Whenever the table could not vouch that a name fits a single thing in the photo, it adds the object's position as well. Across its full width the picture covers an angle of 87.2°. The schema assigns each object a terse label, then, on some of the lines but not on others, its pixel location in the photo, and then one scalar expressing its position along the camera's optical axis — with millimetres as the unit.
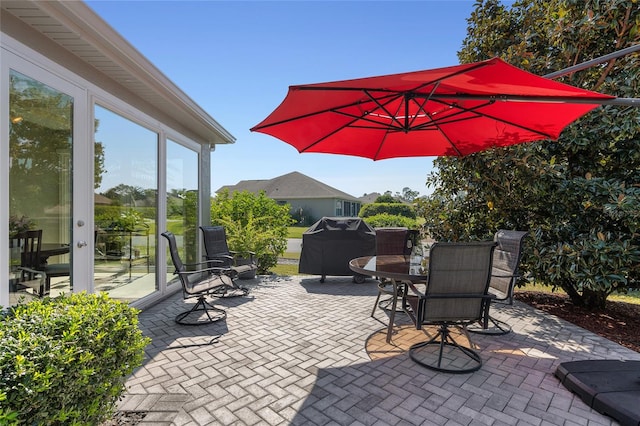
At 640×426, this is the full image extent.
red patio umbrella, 2375
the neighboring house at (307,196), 31906
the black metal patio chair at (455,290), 2879
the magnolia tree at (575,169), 4207
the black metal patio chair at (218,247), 5666
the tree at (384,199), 34312
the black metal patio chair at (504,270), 3594
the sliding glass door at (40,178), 2988
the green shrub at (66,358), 1460
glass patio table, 3206
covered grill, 6742
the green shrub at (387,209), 30125
